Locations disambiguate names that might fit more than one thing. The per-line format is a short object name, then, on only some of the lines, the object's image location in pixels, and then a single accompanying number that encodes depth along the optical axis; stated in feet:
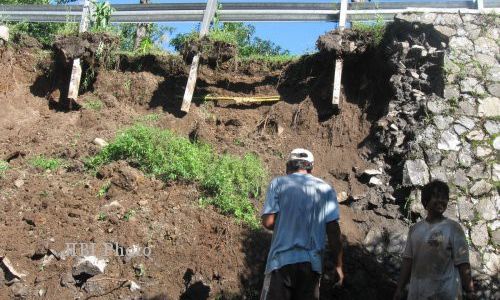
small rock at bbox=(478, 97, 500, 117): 29.14
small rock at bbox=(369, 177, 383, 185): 28.30
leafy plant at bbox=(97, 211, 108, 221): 24.79
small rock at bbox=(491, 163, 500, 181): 27.04
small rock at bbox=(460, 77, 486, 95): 29.76
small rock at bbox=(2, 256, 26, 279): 21.79
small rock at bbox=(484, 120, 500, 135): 28.51
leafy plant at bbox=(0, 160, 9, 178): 28.63
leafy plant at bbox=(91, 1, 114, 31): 37.76
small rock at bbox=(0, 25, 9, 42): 38.04
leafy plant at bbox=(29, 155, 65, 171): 29.81
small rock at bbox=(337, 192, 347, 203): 27.85
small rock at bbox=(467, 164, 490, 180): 27.07
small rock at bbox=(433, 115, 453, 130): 28.55
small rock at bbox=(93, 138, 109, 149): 31.45
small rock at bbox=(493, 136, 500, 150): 27.96
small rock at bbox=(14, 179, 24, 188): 27.37
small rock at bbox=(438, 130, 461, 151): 27.91
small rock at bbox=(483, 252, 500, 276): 23.85
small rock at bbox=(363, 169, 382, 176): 28.68
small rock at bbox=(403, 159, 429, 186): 26.78
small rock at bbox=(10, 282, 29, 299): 21.09
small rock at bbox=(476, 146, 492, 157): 27.76
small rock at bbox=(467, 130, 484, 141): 28.25
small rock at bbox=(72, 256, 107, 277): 21.70
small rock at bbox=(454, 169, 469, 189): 26.81
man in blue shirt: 14.02
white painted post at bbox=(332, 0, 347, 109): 31.55
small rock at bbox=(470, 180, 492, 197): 26.55
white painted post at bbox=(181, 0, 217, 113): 33.86
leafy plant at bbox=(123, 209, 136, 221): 24.79
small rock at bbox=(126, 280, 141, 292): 21.37
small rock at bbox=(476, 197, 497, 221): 25.89
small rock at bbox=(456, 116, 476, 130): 28.67
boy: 15.08
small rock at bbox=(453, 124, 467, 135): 28.43
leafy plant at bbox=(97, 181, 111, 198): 26.55
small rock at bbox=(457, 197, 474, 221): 25.74
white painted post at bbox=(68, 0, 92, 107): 35.50
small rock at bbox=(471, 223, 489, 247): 24.95
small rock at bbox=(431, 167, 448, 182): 26.81
